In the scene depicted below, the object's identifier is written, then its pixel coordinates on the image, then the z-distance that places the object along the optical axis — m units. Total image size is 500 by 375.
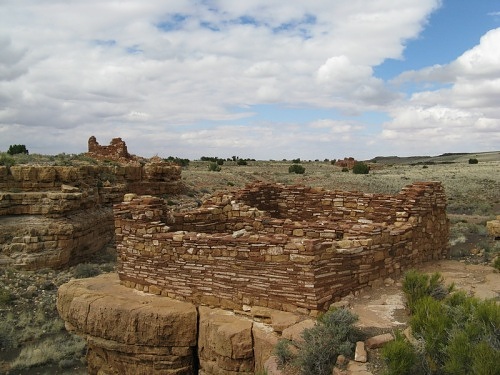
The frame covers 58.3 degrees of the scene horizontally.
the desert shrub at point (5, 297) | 12.73
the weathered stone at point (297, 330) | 5.52
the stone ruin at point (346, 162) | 57.21
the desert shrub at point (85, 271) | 14.91
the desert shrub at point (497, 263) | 8.12
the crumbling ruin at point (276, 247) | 6.39
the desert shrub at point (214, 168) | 40.07
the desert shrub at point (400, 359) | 4.02
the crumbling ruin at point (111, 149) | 31.83
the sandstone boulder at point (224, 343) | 6.25
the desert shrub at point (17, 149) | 34.66
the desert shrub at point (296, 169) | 43.37
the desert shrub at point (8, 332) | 10.82
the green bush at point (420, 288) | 5.84
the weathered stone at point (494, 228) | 13.51
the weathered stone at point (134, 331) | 6.93
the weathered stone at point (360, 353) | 4.64
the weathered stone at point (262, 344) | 5.93
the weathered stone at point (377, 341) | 4.85
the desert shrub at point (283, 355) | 5.12
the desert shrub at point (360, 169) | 42.41
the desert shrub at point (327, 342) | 4.74
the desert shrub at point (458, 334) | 3.72
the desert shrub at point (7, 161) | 18.41
